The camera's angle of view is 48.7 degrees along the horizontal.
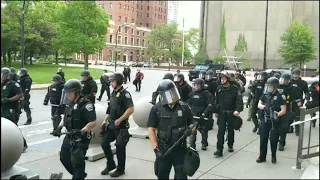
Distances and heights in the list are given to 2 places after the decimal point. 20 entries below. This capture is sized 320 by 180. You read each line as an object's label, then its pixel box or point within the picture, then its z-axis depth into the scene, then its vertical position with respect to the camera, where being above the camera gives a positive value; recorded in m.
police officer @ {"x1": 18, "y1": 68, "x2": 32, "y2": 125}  10.31 -0.74
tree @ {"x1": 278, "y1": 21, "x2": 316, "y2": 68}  47.78 +2.19
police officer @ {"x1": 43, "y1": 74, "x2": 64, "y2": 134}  9.30 -0.94
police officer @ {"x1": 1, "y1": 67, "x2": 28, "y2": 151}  7.44 -0.84
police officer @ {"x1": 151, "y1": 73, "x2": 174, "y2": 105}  8.96 -0.86
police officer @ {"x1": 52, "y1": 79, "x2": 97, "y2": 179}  4.79 -0.95
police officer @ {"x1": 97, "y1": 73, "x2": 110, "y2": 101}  17.50 -1.28
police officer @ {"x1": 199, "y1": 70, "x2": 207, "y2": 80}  10.35 -0.42
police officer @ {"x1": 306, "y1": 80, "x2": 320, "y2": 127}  10.58 -0.98
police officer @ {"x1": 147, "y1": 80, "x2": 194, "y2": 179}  4.41 -0.85
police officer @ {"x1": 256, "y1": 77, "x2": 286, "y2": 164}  6.77 -0.97
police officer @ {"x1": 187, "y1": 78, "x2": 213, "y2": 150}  7.60 -0.88
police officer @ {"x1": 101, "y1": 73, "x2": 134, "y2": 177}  5.79 -0.97
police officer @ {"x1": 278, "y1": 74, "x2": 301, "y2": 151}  6.86 -0.99
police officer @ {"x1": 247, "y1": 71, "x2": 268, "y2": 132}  10.21 -0.89
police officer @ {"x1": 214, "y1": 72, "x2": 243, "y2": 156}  7.46 -0.94
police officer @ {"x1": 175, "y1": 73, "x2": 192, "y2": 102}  8.95 -0.72
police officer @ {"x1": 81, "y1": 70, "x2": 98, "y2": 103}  9.62 -0.74
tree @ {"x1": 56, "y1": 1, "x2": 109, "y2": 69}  43.91 +3.94
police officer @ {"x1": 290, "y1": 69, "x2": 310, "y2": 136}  10.01 -0.60
